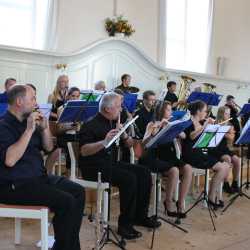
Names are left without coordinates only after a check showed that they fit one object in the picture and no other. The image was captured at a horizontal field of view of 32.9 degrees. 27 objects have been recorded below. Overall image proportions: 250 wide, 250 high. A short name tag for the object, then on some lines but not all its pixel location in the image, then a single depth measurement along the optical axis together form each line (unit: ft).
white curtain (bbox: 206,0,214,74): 34.78
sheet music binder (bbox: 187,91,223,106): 21.66
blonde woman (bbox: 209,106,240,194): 16.66
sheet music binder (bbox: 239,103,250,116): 20.46
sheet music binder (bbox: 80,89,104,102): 14.85
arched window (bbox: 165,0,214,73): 32.96
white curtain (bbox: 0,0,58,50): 24.47
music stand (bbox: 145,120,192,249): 11.62
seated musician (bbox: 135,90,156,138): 16.24
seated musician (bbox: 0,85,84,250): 8.93
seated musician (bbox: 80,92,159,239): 11.61
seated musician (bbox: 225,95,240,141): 20.74
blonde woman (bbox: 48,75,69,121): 17.51
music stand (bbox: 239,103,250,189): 20.54
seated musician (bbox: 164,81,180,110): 25.57
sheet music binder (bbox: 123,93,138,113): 17.57
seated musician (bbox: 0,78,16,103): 17.79
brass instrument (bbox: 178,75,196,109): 27.22
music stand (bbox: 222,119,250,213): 15.16
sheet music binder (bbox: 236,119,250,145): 15.16
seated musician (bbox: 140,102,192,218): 13.60
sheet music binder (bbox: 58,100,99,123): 13.20
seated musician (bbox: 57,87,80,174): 14.53
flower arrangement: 27.89
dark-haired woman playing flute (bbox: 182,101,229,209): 14.83
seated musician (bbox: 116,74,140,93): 24.52
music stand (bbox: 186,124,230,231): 13.75
